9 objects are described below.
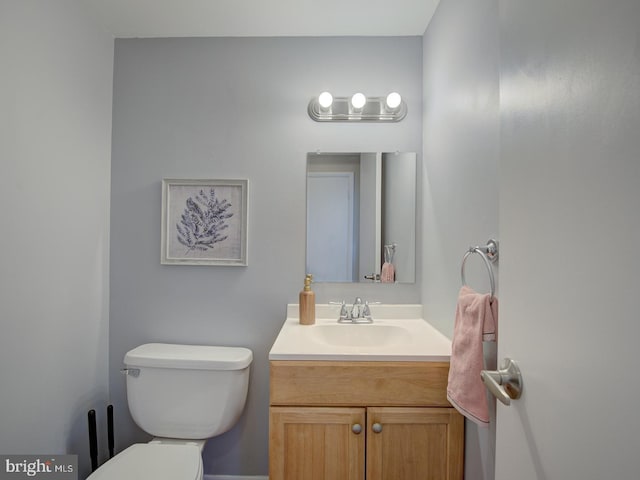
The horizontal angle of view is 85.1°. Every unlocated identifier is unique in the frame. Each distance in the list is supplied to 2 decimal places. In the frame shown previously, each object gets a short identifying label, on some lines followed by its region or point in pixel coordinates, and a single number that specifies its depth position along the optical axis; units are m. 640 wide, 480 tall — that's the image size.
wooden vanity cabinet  1.26
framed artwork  1.85
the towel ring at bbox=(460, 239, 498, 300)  1.04
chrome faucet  1.76
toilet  1.59
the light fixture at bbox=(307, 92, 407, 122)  1.82
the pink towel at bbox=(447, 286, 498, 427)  1.01
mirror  1.83
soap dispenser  1.72
